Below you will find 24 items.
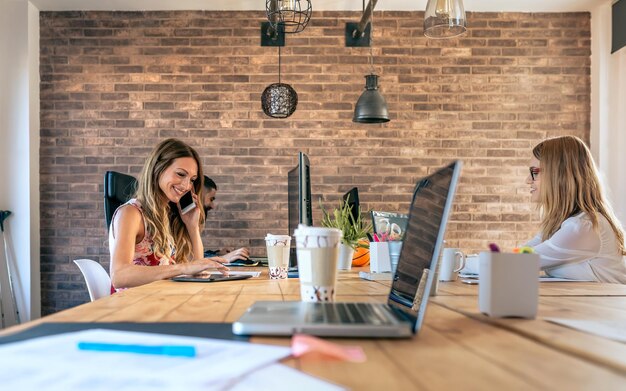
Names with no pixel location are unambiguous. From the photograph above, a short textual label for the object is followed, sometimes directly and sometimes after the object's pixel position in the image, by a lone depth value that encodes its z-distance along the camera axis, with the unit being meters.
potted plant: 2.34
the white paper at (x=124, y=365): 0.51
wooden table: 0.56
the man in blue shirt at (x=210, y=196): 4.60
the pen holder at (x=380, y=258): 2.06
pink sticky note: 0.62
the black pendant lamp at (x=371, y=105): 3.87
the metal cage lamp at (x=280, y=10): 3.15
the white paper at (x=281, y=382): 0.50
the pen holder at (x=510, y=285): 0.98
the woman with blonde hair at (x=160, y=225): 2.22
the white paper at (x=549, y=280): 1.93
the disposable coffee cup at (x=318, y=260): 1.03
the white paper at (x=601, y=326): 0.81
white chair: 2.36
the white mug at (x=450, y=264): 1.81
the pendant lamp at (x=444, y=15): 2.92
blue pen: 0.61
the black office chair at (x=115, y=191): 3.29
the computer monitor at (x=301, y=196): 1.88
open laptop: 0.76
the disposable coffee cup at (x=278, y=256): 1.90
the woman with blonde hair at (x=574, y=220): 2.39
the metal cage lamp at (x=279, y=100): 4.61
